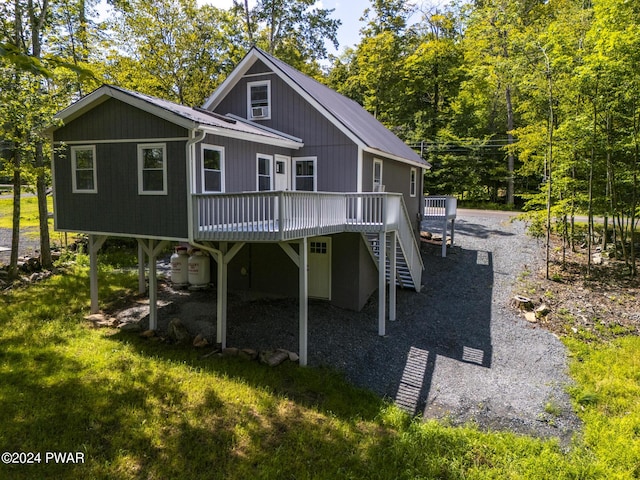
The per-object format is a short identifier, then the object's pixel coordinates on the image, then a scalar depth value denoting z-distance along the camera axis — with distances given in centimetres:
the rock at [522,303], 1161
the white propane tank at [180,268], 1355
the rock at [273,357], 829
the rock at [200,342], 914
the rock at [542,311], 1116
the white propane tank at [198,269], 1312
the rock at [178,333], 937
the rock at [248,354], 853
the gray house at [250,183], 823
